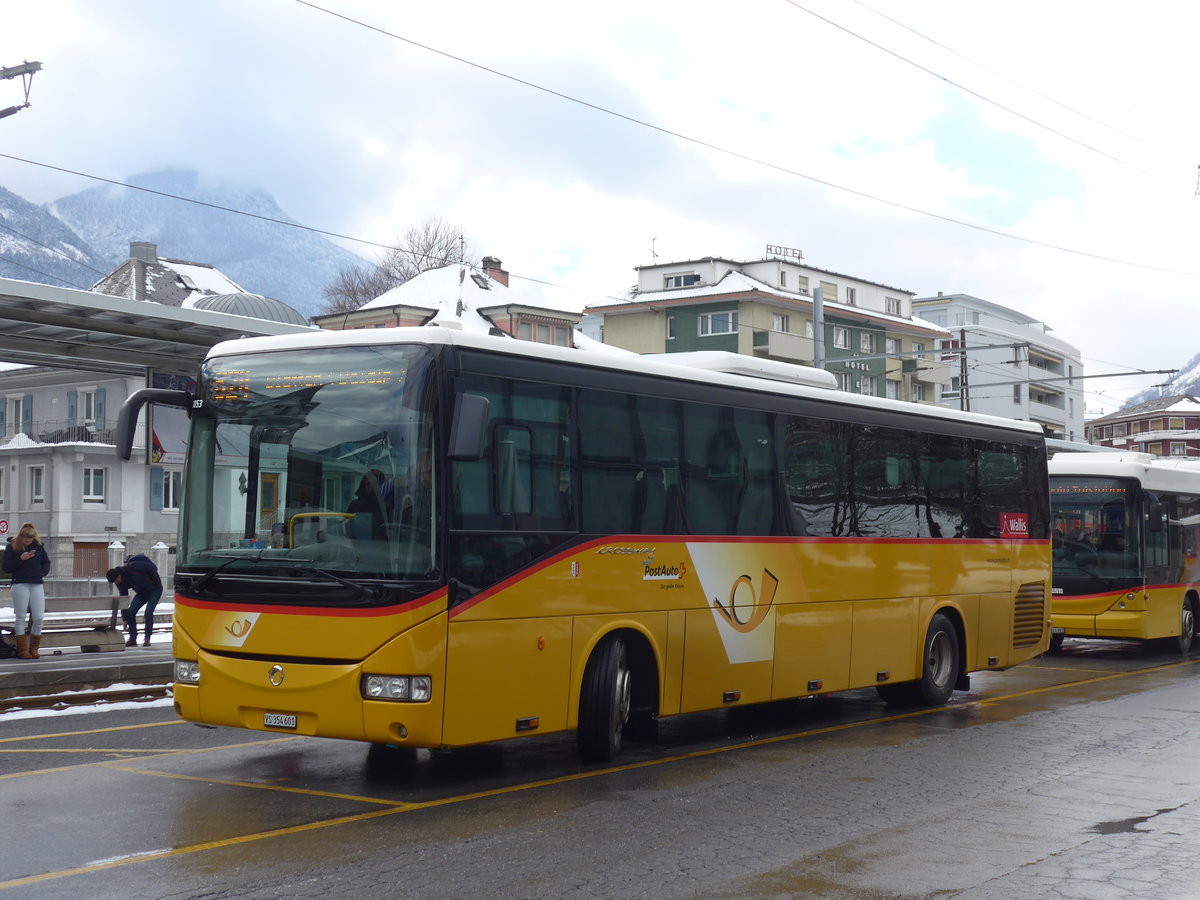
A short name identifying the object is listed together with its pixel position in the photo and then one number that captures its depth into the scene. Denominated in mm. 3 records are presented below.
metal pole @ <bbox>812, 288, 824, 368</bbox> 30891
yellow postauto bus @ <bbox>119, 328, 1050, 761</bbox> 9016
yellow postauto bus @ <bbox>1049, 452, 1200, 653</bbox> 21047
